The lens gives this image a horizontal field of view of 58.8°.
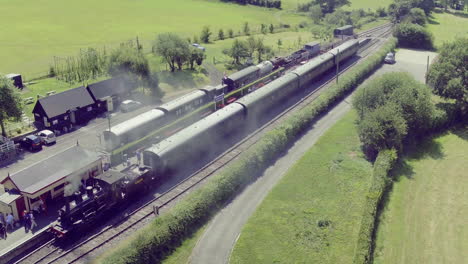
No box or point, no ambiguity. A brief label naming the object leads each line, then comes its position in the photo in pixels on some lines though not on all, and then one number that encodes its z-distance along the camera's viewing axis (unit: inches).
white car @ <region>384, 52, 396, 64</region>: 3811.5
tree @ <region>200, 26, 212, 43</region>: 4455.2
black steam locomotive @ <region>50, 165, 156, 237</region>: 1439.5
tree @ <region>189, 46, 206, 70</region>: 3425.2
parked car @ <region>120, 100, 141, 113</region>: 2662.4
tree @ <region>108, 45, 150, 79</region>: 2829.7
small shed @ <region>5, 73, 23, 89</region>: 2842.8
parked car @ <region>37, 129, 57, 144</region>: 2212.1
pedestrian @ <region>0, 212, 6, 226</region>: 1552.5
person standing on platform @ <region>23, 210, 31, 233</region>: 1544.0
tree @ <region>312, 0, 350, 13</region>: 6589.6
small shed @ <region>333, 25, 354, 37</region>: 4673.7
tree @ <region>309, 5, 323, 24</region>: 5949.8
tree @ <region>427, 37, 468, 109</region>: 2620.6
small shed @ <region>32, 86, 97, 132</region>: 2317.2
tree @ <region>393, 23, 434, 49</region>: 4414.4
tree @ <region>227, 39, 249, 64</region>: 3634.4
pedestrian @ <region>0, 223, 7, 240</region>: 1516.4
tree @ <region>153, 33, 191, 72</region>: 3284.9
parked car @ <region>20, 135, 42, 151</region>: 2145.7
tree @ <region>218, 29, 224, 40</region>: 4660.4
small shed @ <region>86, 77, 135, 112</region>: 2576.3
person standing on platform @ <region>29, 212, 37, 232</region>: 1540.4
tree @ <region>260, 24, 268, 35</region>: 5050.2
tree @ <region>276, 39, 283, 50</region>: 4404.5
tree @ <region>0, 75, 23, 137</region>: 2134.6
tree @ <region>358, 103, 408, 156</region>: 2089.1
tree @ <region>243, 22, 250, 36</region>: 4936.0
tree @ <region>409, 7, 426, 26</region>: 5255.9
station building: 1560.0
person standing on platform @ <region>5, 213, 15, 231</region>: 1539.1
